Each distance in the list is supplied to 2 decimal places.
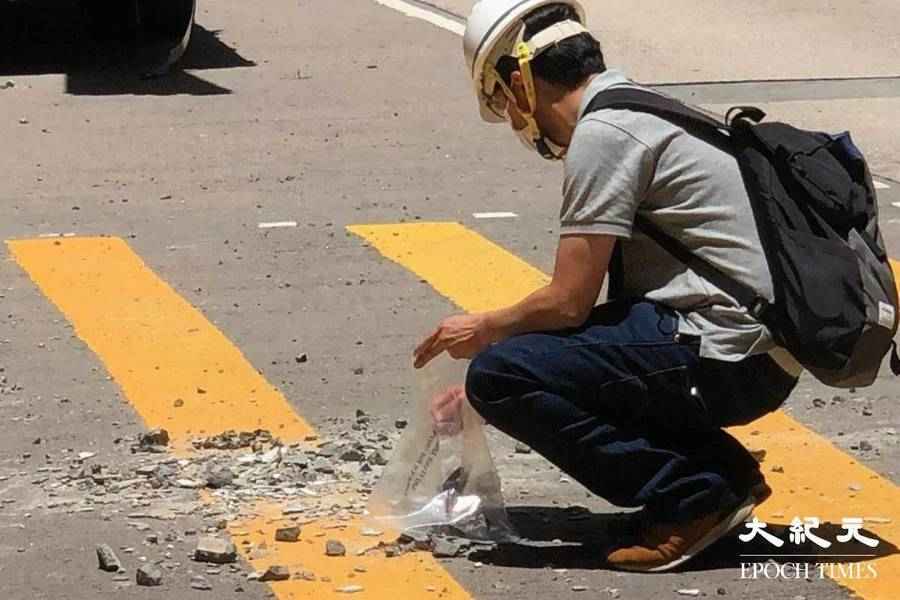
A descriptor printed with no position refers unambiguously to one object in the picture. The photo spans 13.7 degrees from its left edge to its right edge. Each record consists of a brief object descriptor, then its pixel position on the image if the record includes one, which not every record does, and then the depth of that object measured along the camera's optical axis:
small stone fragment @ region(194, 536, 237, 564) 9.26
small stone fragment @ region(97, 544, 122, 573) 9.23
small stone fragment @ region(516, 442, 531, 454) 11.01
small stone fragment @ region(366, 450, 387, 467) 10.74
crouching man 8.67
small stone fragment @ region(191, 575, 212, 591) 8.99
